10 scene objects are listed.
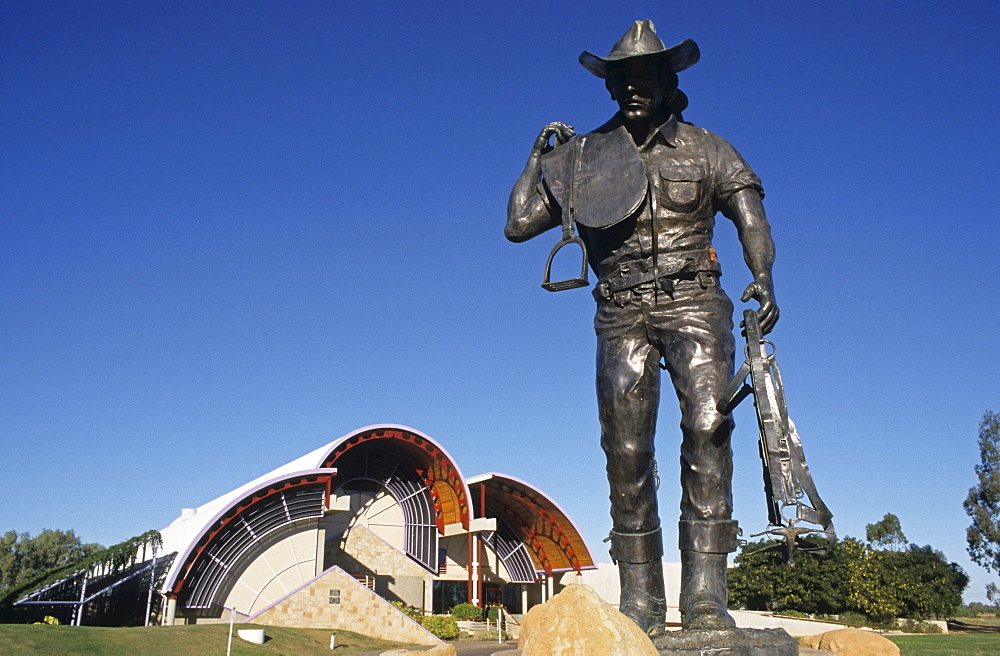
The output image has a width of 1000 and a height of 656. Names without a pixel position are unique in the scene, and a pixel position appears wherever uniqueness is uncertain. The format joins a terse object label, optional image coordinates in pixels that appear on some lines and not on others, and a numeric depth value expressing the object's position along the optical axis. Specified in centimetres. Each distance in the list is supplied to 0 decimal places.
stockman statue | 449
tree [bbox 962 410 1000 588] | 3316
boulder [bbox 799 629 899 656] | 654
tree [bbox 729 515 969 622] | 2888
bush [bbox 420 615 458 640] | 2869
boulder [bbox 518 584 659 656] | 330
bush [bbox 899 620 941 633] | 2447
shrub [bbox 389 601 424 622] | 3055
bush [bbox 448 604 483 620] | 3181
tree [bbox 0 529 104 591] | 4594
